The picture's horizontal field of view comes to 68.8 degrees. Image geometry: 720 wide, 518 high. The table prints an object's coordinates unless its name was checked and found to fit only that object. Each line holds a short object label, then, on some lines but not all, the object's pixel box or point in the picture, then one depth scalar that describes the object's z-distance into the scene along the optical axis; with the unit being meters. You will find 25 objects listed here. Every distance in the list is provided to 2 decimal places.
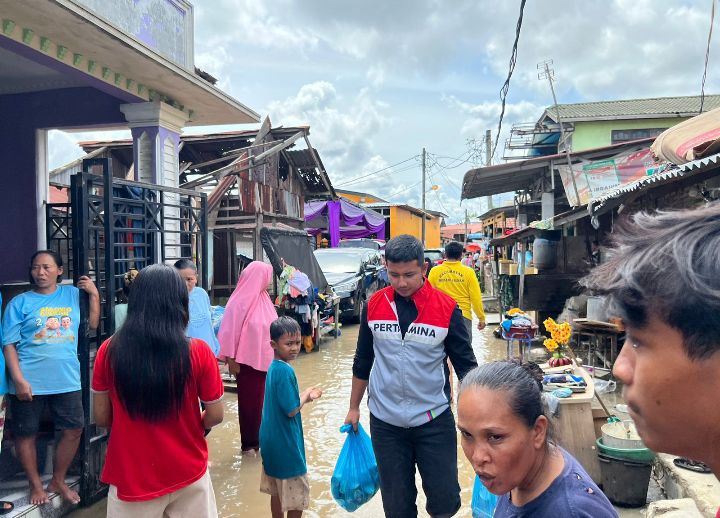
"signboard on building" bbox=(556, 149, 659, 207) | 10.16
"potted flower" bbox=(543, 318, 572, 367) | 5.52
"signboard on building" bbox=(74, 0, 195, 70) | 5.80
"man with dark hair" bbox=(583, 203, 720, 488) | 0.79
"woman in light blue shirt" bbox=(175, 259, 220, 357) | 4.75
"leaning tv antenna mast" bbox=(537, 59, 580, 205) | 10.00
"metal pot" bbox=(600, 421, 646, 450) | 3.93
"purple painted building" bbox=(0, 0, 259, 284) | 6.26
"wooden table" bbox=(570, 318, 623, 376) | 7.50
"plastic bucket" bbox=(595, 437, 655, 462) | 3.85
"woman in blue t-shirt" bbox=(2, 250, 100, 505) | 3.58
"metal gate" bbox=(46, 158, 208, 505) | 3.89
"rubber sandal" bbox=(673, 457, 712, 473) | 3.76
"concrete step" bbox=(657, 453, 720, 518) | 3.38
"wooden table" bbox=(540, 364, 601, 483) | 4.21
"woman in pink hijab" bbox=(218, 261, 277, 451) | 5.02
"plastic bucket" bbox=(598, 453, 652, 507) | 3.92
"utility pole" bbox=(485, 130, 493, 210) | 30.70
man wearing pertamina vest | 2.93
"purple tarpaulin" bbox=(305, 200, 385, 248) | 18.42
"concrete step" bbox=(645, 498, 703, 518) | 3.13
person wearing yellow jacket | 7.06
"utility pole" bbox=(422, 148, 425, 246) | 32.19
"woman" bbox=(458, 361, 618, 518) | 1.50
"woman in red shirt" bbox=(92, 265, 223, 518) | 2.43
